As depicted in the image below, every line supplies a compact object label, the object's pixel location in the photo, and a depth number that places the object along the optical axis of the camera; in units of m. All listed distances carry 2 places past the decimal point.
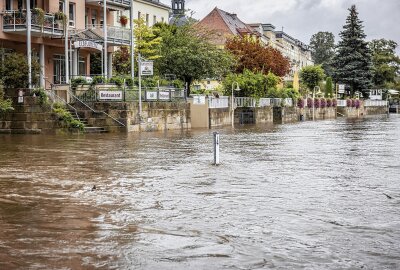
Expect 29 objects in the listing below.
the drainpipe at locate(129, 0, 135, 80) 45.47
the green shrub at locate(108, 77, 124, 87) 38.38
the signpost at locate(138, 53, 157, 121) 38.57
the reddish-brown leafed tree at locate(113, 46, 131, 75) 55.70
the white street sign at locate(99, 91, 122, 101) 36.72
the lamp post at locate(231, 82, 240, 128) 51.19
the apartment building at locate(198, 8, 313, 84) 92.56
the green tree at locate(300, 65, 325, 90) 91.81
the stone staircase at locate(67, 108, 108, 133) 35.47
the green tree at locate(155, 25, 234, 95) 52.44
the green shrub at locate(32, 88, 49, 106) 35.16
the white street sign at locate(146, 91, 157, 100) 38.75
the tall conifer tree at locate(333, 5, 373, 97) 94.81
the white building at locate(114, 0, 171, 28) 67.31
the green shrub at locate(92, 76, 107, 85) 37.64
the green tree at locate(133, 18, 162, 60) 57.62
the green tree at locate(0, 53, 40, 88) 35.41
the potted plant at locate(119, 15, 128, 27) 47.31
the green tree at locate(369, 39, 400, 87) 118.81
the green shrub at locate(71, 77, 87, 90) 37.41
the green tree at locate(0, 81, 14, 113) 32.83
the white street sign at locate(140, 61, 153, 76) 38.69
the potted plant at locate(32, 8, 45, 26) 37.97
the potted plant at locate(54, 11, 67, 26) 39.81
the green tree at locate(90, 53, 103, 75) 50.62
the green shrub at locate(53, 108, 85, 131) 34.88
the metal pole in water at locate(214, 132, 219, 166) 17.67
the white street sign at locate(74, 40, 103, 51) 40.78
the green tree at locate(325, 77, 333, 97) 91.44
